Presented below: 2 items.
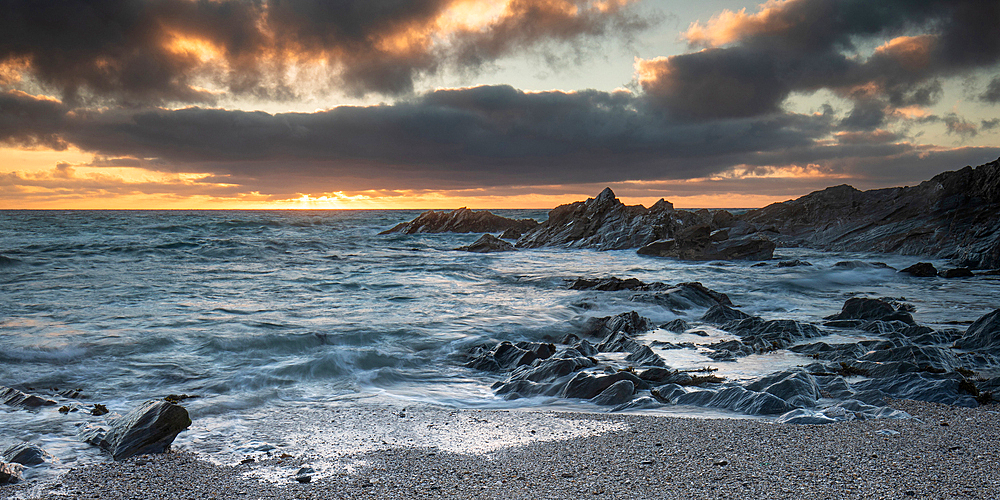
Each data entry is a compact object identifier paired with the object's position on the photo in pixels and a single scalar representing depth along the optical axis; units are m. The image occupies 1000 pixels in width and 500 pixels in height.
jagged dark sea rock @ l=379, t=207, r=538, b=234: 57.88
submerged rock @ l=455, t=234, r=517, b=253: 33.41
